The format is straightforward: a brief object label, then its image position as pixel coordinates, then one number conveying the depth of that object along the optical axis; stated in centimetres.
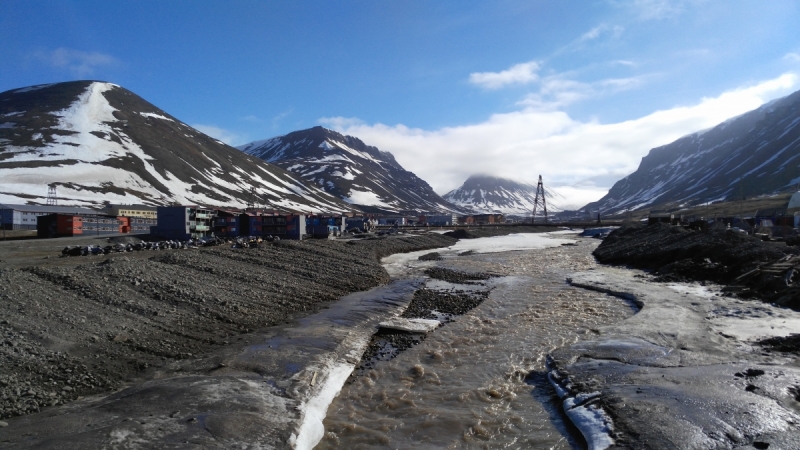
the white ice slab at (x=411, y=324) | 2105
